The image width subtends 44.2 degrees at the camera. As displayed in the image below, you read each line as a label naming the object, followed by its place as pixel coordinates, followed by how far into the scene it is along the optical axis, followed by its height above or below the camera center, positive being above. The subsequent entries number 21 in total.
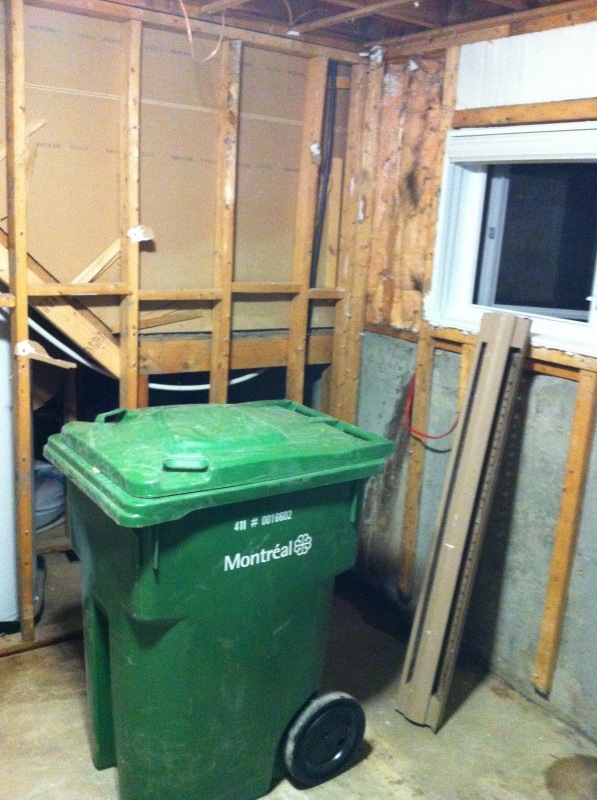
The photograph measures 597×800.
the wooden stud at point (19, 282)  2.65 -0.26
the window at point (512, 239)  3.14 +0.03
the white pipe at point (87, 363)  3.03 -0.62
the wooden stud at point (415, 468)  3.27 -1.02
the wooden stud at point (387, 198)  3.33 +0.18
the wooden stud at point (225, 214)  3.13 +0.05
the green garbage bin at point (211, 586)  1.98 -1.01
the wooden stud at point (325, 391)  3.86 -0.81
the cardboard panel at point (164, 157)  2.85 +0.27
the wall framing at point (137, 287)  2.79 -0.27
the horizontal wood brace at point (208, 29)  2.78 +0.79
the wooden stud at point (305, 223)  3.36 +0.04
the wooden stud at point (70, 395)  3.75 -0.89
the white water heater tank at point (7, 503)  2.90 -1.16
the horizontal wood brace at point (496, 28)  2.53 +0.81
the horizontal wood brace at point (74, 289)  2.87 -0.28
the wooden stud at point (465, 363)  3.05 -0.49
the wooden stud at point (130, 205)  2.89 +0.06
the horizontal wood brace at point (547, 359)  2.63 -0.40
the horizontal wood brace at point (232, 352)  3.27 -0.58
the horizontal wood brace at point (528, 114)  2.54 +0.48
